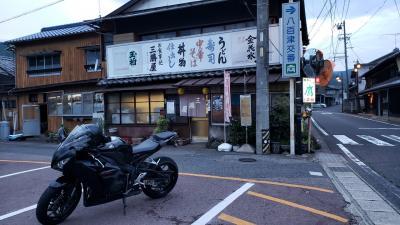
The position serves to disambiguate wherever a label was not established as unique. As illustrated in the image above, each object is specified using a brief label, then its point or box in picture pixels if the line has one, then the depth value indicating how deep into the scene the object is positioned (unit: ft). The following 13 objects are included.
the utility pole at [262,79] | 42.37
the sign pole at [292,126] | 40.83
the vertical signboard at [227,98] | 45.75
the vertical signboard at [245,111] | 44.37
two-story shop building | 50.06
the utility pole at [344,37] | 165.58
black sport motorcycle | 17.81
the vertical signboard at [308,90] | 41.88
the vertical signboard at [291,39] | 40.55
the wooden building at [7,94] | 80.43
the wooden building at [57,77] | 67.77
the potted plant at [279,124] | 43.11
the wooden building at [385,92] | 101.19
